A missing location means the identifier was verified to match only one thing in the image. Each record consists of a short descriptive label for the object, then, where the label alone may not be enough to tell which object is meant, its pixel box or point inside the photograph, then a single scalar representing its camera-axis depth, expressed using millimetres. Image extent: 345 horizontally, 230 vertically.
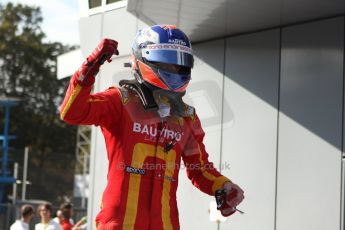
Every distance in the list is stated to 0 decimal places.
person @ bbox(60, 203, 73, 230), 12852
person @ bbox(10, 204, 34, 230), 11766
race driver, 4496
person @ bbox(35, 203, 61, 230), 11641
